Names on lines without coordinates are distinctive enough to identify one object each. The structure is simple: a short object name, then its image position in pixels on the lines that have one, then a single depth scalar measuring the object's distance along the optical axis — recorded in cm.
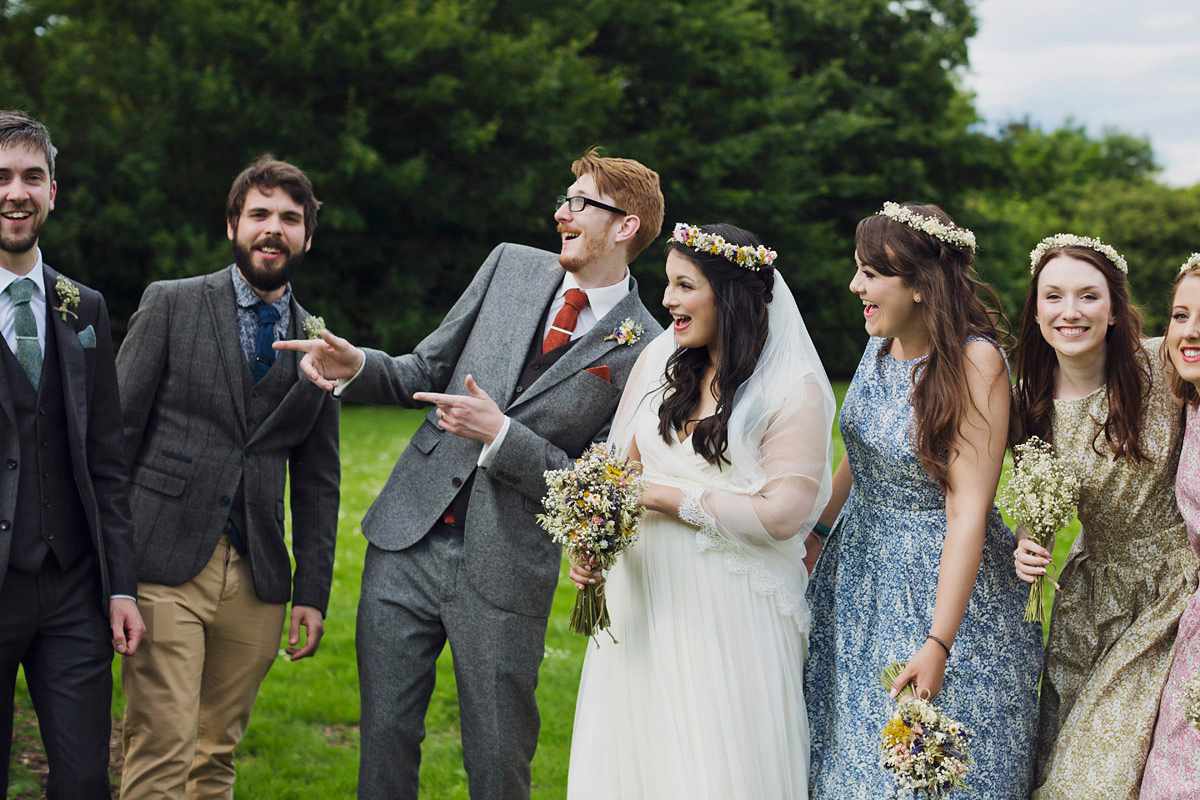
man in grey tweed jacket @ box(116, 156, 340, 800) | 450
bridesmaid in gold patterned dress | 381
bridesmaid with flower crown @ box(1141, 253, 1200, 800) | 351
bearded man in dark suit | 385
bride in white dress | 396
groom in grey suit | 445
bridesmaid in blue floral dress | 383
